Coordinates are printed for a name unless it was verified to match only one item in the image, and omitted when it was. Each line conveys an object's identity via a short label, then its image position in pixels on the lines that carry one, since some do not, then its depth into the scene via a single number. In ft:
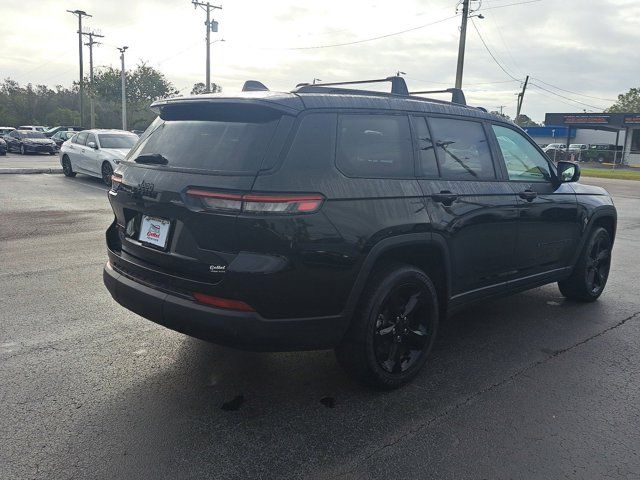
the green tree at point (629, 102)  276.82
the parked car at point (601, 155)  155.33
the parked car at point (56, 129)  139.18
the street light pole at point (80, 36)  175.09
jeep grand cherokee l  9.57
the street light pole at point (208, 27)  121.29
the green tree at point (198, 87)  289.51
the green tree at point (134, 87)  194.08
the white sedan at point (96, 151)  49.57
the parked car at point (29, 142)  101.81
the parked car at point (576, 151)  136.36
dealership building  160.56
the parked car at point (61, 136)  121.76
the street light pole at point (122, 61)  126.94
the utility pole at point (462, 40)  87.86
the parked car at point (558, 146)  155.56
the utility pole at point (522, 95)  188.00
